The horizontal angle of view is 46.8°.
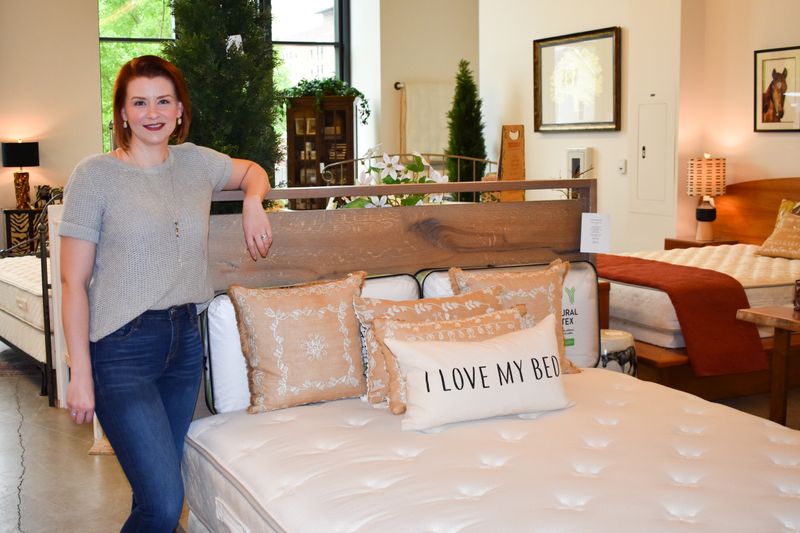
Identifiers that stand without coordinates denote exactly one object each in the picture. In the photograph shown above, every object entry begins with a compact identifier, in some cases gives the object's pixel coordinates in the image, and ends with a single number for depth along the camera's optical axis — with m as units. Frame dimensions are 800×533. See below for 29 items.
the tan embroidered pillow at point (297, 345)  2.79
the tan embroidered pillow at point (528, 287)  3.14
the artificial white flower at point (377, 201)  3.48
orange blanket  4.41
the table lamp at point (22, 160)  8.82
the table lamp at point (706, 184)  6.87
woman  2.22
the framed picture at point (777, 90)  6.46
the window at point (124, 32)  10.36
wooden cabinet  10.46
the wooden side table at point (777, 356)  3.84
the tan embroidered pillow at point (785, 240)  5.82
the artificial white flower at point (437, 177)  3.69
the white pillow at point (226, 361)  2.88
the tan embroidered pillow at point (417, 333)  2.72
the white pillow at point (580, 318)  3.40
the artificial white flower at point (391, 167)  3.72
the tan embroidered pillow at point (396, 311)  2.84
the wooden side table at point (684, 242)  6.84
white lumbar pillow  2.57
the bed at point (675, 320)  4.48
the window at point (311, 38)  11.35
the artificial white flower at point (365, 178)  3.55
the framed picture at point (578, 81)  7.67
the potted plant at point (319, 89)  10.41
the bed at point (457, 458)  2.06
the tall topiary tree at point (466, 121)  9.32
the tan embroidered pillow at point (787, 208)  6.11
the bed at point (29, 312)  4.87
